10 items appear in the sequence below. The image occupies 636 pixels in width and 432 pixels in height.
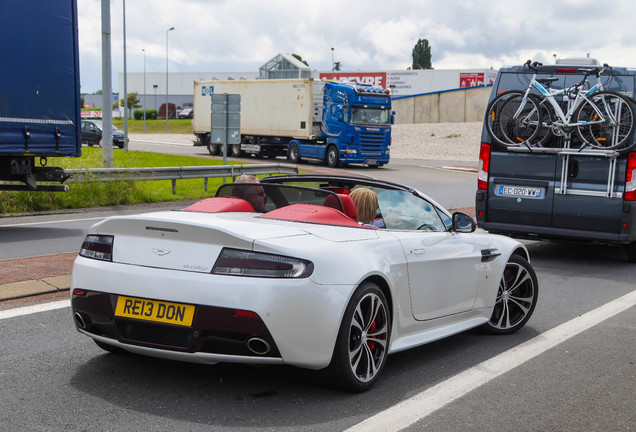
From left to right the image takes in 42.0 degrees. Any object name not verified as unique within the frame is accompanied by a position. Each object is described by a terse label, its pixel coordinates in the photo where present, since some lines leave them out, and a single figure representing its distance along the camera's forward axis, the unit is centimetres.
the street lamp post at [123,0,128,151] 4123
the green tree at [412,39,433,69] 15762
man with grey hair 573
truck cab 3491
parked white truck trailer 3500
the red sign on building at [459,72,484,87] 9031
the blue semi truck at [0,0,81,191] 1244
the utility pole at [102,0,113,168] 1977
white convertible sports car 441
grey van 1054
